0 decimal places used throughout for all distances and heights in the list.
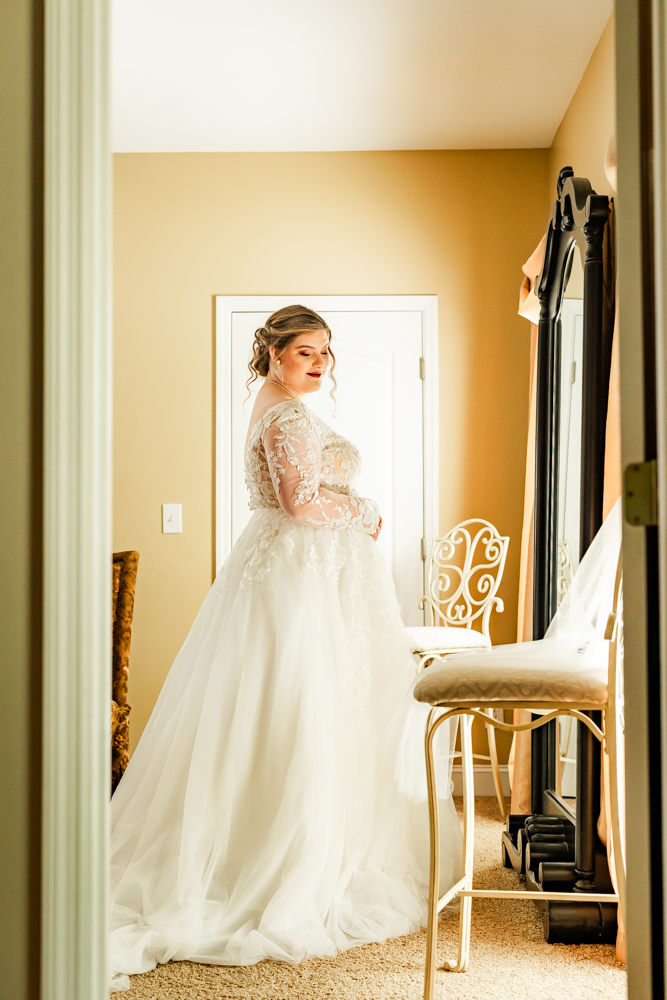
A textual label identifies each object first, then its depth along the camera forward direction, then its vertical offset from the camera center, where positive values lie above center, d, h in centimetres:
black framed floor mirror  189 +9
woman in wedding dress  182 -64
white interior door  343 +57
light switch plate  343 +2
